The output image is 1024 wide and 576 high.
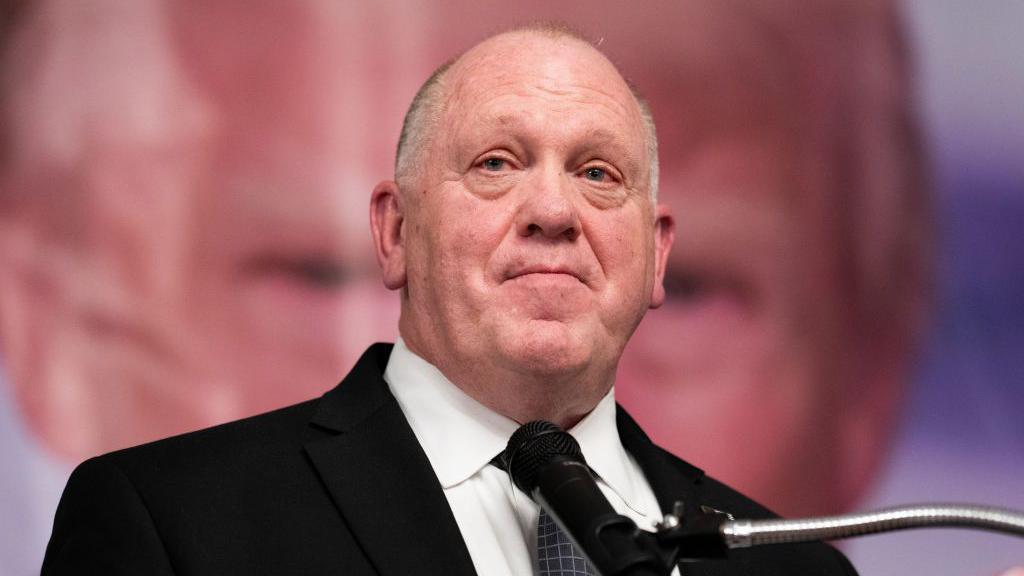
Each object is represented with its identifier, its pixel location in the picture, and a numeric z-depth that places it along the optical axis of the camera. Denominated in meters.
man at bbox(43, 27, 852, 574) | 3.35
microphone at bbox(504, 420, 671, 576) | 3.18
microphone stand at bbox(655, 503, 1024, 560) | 3.18
